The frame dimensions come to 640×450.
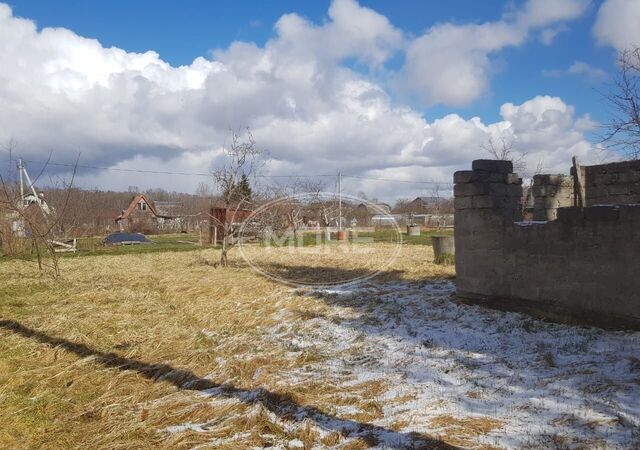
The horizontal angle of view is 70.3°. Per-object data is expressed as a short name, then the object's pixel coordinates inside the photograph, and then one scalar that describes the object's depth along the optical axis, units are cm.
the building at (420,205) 6279
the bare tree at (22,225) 1205
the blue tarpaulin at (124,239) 3194
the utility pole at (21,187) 1434
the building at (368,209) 4706
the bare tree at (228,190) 1407
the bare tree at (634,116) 930
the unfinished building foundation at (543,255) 546
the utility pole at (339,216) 3331
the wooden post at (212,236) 2926
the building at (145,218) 5241
